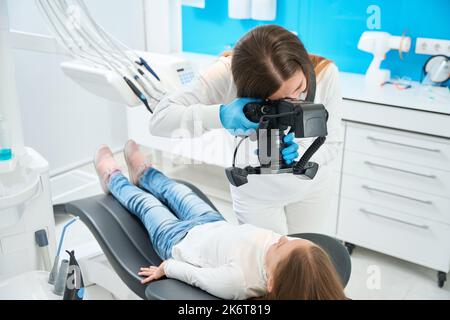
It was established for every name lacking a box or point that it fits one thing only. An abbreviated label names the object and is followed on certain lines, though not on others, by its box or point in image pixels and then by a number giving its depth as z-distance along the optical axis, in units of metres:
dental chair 1.45
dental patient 1.20
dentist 1.34
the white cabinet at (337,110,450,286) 2.27
